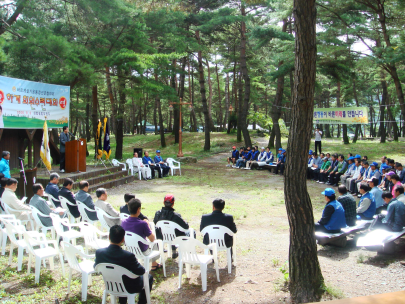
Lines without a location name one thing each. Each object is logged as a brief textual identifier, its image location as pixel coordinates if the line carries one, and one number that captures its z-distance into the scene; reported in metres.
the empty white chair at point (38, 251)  4.22
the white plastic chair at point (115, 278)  3.16
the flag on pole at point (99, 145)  13.17
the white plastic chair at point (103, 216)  5.37
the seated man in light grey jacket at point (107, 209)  5.39
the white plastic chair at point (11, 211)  5.67
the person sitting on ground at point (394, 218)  5.20
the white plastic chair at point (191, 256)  4.08
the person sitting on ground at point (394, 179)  6.88
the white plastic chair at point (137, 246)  4.15
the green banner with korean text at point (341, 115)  15.23
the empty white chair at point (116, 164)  14.03
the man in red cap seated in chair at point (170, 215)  4.89
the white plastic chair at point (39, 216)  5.32
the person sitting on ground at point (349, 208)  5.91
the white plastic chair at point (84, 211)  5.94
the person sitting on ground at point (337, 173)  11.66
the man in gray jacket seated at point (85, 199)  6.00
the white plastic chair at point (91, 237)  4.60
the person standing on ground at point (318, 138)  16.84
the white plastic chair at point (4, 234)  5.24
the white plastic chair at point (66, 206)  6.26
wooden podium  11.00
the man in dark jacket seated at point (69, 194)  6.24
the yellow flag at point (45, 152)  9.45
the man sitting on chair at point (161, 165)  14.48
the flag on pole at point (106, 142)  12.80
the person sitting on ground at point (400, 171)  8.78
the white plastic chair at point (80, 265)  3.72
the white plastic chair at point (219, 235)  4.62
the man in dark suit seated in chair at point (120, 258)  3.16
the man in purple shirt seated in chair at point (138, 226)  4.24
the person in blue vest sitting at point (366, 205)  6.32
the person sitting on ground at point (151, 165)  14.21
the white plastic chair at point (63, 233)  4.60
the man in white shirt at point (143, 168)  13.95
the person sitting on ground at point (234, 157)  17.73
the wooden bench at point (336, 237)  5.33
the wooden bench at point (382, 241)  4.90
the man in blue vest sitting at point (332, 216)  5.53
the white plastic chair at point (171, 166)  14.97
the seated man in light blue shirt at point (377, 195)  7.03
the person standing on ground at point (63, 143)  11.28
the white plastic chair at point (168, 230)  4.83
